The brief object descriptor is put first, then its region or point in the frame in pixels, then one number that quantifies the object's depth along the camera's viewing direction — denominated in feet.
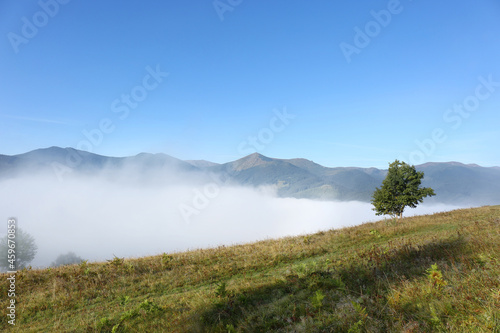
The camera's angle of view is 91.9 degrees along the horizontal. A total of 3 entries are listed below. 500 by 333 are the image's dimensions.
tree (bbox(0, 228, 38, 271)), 213.05
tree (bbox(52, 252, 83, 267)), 369.63
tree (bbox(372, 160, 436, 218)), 146.30
